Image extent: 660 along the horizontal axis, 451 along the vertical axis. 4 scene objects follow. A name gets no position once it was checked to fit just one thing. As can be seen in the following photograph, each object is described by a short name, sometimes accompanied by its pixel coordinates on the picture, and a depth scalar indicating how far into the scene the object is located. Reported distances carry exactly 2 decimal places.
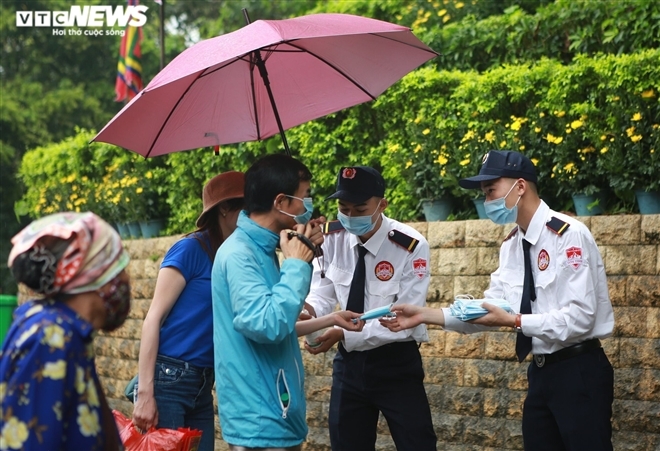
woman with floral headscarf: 2.49
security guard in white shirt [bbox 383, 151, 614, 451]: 4.26
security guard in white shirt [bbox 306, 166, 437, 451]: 4.83
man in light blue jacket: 3.51
